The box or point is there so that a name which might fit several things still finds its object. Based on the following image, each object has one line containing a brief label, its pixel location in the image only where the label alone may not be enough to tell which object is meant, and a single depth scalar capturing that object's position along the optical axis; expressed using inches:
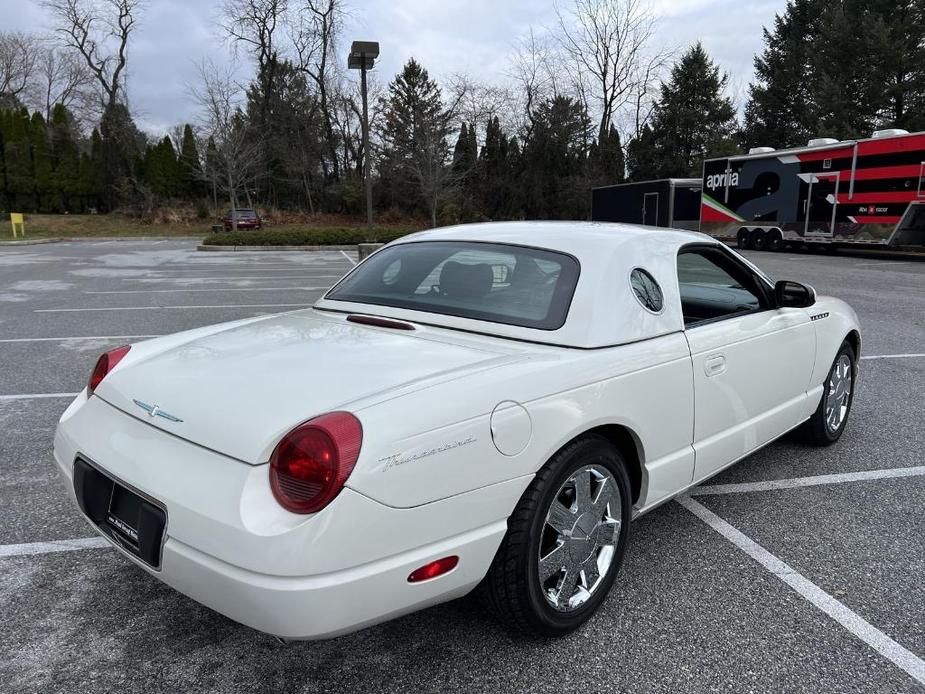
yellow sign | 1205.1
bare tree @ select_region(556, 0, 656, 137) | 1635.1
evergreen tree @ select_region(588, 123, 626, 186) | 1651.8
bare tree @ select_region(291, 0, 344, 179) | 1694.1
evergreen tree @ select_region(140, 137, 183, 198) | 1704.0
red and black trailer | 700.7
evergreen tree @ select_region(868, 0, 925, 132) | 1191.6
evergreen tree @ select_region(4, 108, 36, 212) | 1649.9
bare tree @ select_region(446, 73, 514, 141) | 1724.9
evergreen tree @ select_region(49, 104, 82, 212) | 1702.8
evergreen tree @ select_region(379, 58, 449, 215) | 1560.0
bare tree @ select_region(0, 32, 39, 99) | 1991.9
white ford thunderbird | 69.8
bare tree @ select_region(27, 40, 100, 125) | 1855.3
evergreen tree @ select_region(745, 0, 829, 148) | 1560.0
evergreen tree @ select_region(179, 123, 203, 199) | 1731.1
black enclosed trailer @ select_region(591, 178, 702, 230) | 1053.2
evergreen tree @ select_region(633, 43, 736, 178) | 1726.1
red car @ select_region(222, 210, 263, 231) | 1344.7
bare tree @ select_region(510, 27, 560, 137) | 1713.8
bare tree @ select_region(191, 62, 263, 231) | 1412.4
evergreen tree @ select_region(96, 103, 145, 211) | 1694.1
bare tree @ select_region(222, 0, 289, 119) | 1657.2
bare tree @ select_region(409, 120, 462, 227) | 1466.5
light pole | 690.2
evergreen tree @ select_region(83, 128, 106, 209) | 1710.1
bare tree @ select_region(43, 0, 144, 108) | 1648.6
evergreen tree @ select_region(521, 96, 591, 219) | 1664.6
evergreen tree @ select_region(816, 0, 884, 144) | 1246.3
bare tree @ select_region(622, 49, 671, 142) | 1702.8
